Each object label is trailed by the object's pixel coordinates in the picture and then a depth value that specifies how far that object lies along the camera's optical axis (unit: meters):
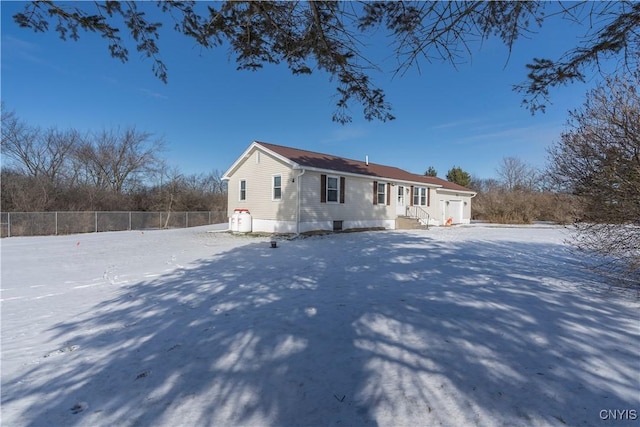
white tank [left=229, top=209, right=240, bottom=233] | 16.06
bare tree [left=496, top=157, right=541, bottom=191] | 40.58
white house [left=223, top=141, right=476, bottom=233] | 14.32
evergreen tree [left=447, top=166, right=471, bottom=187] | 39.22
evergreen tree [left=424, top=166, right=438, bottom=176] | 41.44
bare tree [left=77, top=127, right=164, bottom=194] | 25.80
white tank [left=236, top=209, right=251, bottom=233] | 15.91
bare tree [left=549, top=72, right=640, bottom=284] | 4.36
